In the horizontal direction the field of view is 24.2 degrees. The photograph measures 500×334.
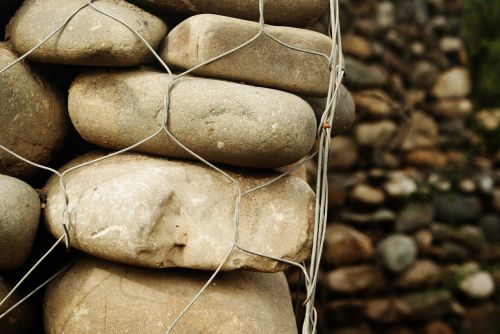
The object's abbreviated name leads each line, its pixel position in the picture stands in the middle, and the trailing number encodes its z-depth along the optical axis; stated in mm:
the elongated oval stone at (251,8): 596
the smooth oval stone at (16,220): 544
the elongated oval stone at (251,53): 575
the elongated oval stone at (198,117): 562
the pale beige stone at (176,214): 549
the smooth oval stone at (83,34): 565
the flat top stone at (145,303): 561
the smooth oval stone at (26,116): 573
